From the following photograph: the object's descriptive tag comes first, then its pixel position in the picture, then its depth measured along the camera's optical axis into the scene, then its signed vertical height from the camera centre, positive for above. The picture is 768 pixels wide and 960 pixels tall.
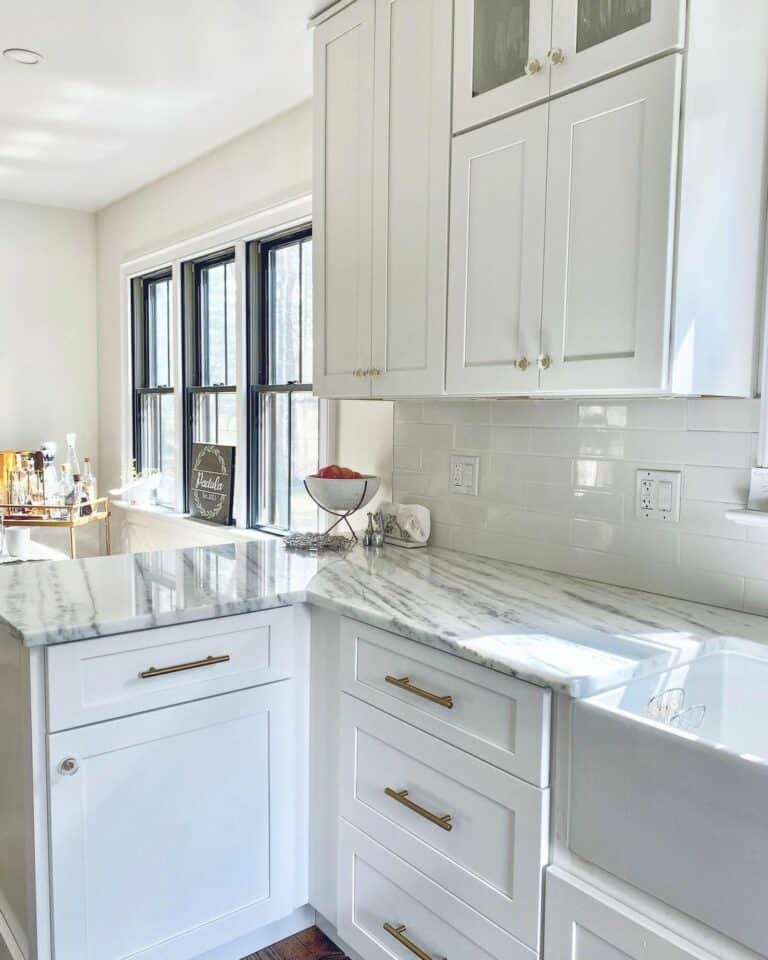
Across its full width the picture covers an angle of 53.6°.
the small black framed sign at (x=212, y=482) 3.62 -0.32
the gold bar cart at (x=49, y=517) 3.96 -0.55
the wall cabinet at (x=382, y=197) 1.85 +0.58
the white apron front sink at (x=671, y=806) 0.94 -0.52
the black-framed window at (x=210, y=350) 3.78 +0.34
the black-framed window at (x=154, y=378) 4.39 +0.22
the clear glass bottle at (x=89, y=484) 4.36 -0.40
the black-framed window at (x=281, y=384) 3.23 +0.14
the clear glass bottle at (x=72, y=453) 4.36 -0.23
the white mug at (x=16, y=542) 3.70 -0.62
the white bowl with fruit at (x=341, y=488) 2.32 -0.22
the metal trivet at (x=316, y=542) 2.27 -0.38
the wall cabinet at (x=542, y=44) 1.38 +0.75
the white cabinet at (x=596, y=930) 1.05 -0.74
